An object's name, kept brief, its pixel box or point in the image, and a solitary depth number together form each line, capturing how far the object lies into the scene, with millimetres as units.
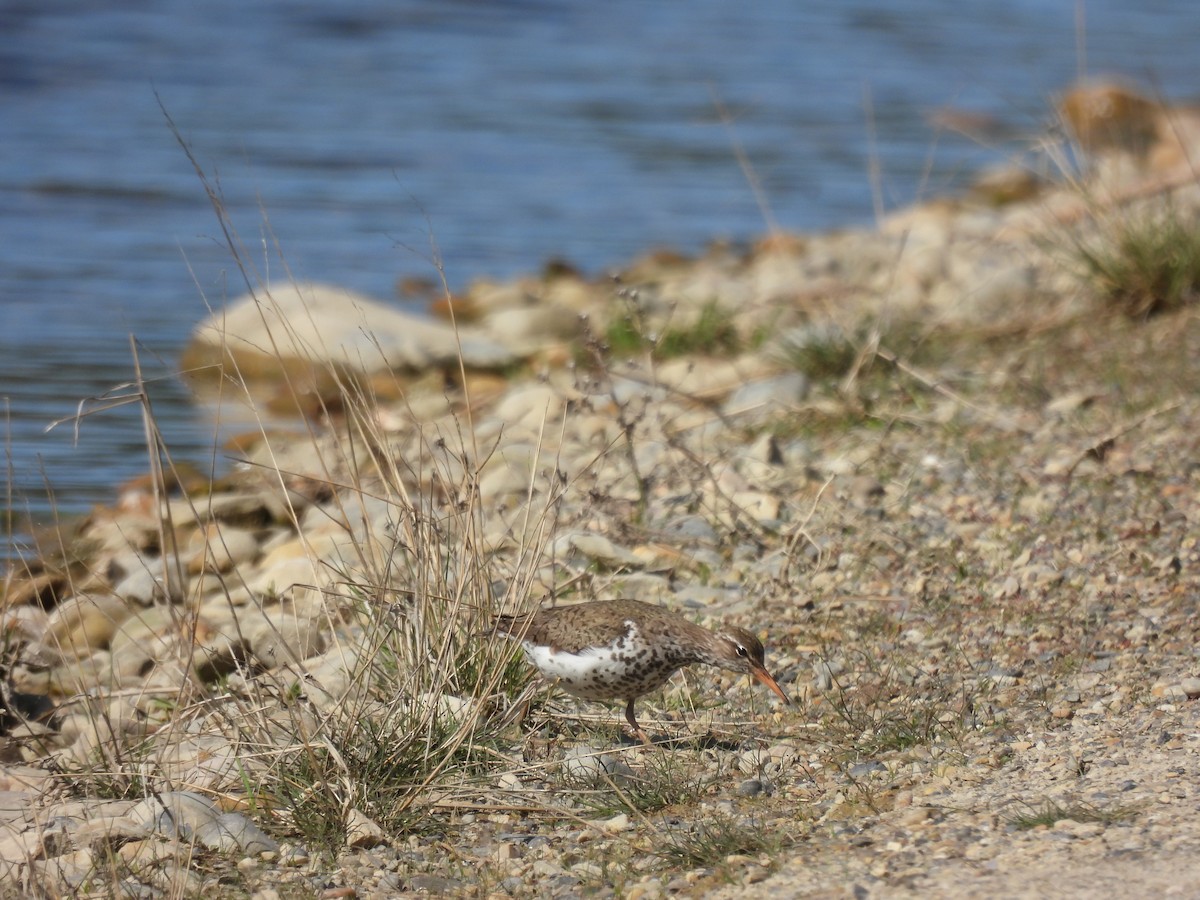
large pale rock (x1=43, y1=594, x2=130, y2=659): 12852
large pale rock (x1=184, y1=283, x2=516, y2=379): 19859
